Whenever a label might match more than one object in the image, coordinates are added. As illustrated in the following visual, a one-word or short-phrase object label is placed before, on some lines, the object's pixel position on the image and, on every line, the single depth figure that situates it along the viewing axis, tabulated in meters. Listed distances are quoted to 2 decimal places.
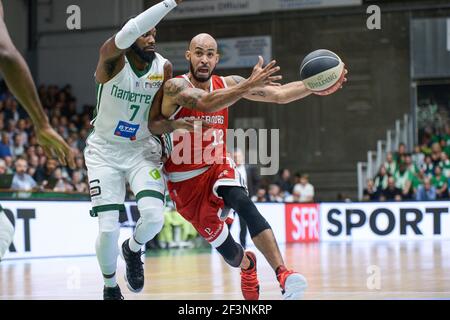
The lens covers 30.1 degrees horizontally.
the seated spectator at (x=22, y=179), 16.33
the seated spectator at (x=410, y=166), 23.32
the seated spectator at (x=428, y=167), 23.48
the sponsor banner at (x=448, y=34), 26.40
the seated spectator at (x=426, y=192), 22.16
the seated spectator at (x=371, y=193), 22.77
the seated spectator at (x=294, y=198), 22.30
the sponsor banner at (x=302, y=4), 27.58
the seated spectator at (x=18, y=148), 19.20
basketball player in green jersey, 6.93
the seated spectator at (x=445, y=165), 22.98
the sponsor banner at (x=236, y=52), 28.64
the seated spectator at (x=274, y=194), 21.64
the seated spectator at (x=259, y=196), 20.08
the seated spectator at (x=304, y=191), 22.43
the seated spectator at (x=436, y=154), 23.80
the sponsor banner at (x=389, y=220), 20.88
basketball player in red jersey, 6.88
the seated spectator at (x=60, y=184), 16.70
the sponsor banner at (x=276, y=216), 19.61
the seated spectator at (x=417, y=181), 22.70
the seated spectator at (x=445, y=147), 25.07
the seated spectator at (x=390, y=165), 23.70
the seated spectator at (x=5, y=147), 18.42
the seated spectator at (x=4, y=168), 16.27
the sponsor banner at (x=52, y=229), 14.23
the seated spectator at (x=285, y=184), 23.27
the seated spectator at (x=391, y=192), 22.31
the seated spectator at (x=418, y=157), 24.20
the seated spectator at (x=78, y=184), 17.41
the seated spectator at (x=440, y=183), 21.98
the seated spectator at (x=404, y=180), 22.52
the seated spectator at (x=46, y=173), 17.09
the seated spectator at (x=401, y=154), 23.77
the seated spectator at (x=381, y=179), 22.95
